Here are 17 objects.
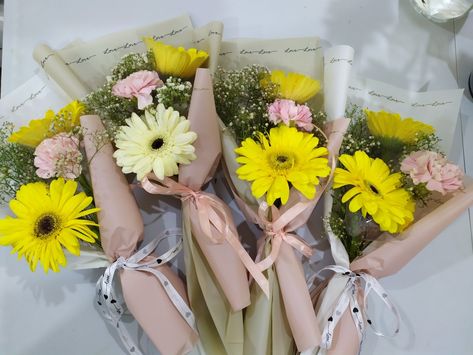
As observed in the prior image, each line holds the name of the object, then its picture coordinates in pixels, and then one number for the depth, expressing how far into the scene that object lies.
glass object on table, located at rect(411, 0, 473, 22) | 0.92
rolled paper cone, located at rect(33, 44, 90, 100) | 0.77
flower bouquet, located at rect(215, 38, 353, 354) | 0.64
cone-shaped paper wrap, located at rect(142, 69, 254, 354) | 0.69
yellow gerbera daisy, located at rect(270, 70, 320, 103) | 0.72
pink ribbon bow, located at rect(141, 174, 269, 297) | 0.69
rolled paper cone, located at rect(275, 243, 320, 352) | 0.68
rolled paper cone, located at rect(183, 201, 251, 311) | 0.69
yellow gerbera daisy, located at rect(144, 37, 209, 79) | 0.71
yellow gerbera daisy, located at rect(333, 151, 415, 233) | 0.63
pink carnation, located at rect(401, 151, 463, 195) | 0.64
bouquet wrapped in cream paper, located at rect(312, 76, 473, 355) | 0.65
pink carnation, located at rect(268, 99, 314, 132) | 0.68
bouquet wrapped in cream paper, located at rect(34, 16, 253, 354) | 0.64
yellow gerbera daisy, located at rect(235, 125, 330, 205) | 0.63
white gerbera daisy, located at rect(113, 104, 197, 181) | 0.63
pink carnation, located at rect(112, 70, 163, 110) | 0.67
